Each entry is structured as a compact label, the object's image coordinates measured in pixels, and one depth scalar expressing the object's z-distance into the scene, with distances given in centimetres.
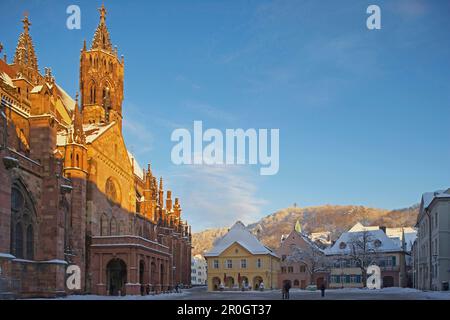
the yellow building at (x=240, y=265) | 8669
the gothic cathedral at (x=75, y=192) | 4106
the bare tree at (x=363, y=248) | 7888
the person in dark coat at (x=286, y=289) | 3844
